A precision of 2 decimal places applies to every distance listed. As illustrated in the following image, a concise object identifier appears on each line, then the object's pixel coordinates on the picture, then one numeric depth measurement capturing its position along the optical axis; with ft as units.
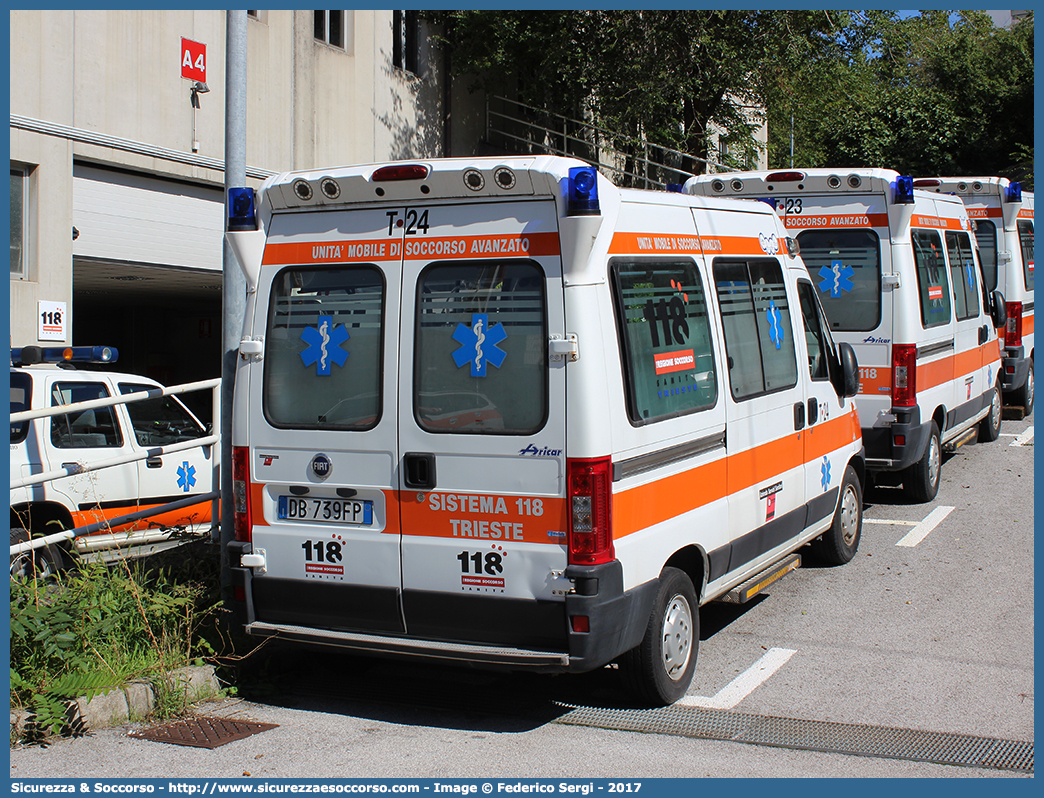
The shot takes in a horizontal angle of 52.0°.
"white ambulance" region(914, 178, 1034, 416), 46.50
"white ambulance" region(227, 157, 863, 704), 15.78
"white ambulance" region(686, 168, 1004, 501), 30.04
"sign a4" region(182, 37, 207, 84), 46.44
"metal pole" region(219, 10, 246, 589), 21.07
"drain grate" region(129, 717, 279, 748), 16.31
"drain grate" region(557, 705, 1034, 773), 15.48
